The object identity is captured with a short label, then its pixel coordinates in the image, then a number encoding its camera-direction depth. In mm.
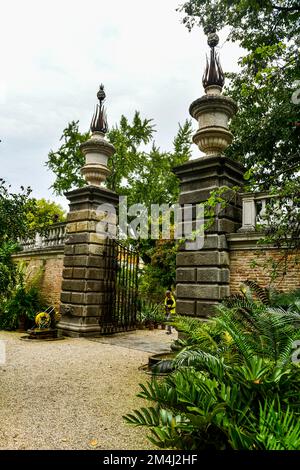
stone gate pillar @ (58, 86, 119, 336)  9047
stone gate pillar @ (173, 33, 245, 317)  6270
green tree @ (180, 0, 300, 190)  8391
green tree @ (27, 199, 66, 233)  30425
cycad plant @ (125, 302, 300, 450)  2293
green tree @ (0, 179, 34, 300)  4719
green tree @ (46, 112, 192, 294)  19219
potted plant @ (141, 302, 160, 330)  12062
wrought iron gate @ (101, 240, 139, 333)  9586
